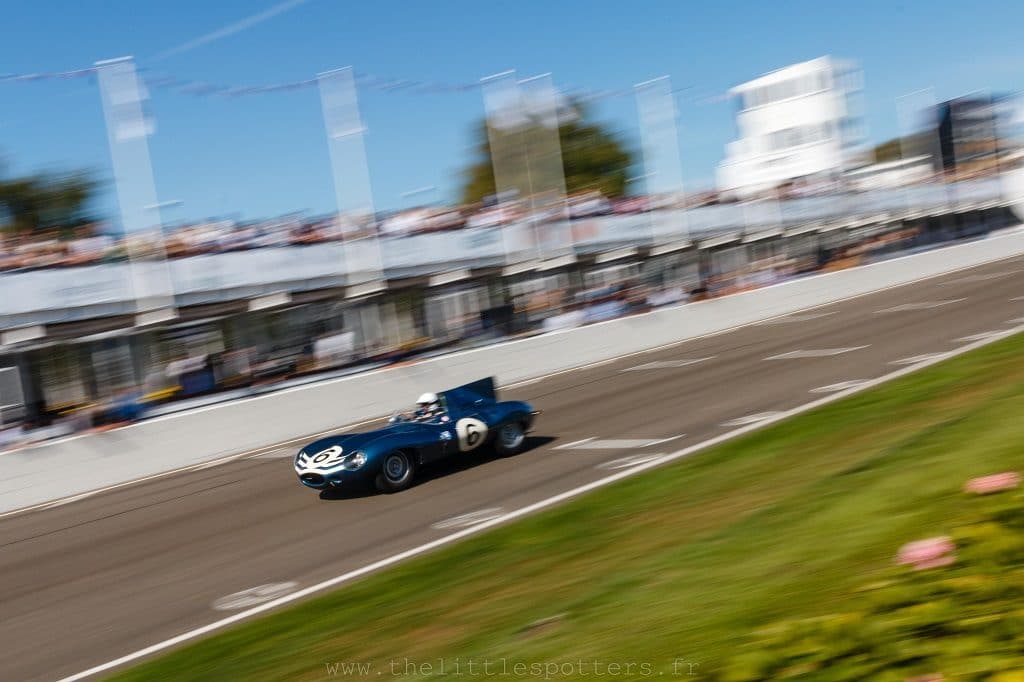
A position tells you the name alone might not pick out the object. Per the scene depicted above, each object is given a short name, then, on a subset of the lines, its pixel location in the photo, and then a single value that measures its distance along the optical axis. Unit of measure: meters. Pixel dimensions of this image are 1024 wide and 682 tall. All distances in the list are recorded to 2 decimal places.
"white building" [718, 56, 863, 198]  94.50
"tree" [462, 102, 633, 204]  81.00
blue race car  12.09
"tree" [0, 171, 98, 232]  46.28
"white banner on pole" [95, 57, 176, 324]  18.92
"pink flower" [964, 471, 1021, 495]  5.27
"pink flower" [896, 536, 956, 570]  4.34
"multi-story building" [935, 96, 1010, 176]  65.99
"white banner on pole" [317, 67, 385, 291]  23.41
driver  13.28
